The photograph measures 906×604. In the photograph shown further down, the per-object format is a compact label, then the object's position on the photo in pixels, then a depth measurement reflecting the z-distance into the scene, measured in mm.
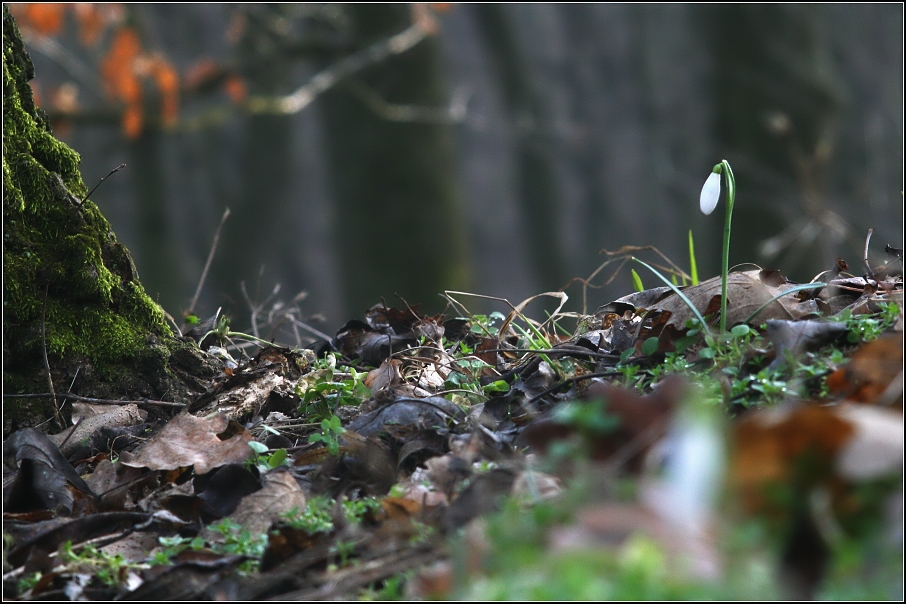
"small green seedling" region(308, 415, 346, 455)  3526
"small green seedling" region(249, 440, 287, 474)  3530
